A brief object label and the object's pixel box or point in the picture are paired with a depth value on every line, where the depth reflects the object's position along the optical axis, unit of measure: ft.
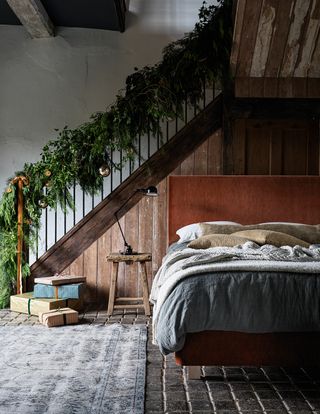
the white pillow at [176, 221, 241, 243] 14.11
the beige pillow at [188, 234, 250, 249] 11.53
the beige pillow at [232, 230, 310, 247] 11.72
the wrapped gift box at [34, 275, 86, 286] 14.19
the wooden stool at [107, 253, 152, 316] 13.98
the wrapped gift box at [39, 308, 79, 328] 12.58
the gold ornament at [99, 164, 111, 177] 15.83
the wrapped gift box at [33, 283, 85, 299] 14.25
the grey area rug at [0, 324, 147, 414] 7.25
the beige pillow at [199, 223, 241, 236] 13.67
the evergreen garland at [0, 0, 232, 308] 15.79
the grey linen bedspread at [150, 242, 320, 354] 7.66
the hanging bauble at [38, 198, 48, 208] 15.80
